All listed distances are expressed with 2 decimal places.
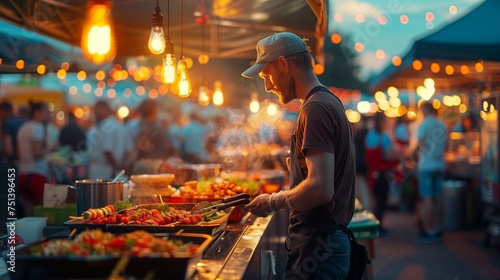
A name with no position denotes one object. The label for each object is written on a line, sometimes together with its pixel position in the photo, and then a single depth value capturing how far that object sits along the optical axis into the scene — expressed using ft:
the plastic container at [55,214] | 14.53
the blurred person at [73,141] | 37.63
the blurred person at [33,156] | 27.81
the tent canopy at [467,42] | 30.83
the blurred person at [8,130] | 31.19
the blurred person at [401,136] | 46.89
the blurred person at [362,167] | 38.68
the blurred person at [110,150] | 31.96
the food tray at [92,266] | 7.54
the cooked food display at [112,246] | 7.97
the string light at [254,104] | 36.18
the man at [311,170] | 10.46
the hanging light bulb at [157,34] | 13.89
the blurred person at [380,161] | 36.91
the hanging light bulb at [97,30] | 11.35
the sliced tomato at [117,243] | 8.30
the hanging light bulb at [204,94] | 29.35
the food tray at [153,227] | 10.80
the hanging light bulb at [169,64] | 15.34
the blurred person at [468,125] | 49.53
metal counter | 9.63
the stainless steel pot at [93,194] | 13.82
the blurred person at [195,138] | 42.24
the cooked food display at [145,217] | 11.31
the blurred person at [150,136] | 30.76
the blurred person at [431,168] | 34.14
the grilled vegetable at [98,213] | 11.68
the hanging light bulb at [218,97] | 31.32
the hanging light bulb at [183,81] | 16.33
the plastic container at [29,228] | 12.55
